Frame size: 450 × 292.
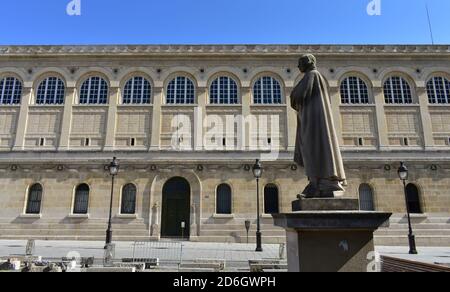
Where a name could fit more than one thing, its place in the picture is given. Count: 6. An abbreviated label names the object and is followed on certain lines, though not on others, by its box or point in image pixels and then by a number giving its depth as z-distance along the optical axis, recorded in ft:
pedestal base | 15.46
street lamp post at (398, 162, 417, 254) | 56.80
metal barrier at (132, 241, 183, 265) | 42.75
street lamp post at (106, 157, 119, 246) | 62.73
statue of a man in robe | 17.65
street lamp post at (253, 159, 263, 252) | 60.98
